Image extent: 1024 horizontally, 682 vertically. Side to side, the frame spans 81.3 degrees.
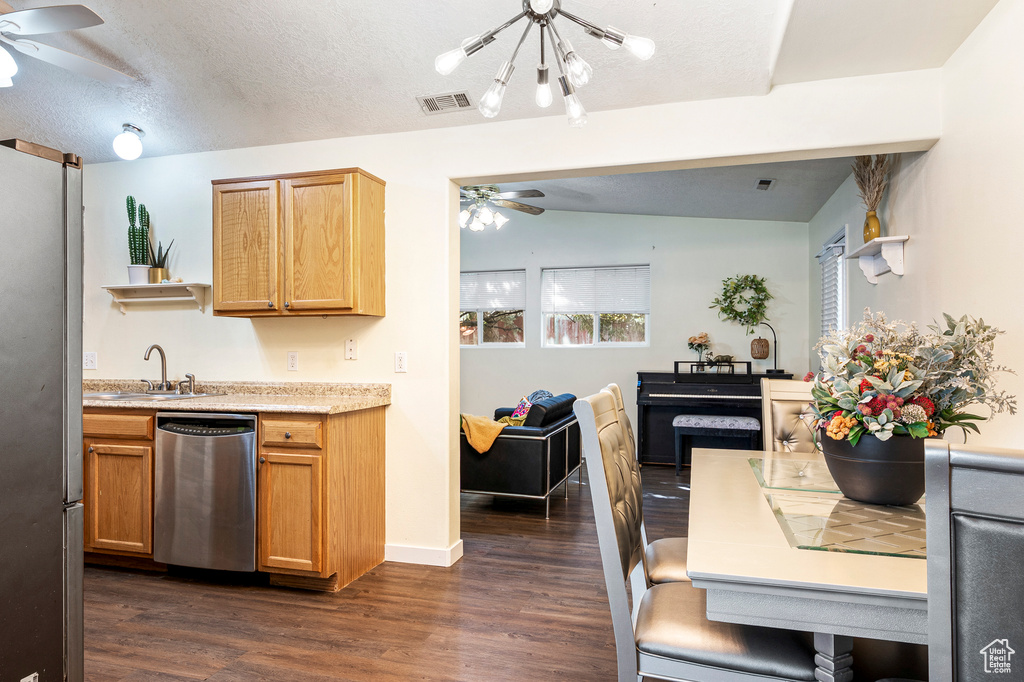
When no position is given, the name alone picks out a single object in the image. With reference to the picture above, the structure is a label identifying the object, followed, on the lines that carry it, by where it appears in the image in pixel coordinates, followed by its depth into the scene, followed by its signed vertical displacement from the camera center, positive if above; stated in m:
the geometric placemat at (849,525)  1.16 -0.40
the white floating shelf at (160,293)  3.68 +0.34
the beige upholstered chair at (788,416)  2.66 -0.32
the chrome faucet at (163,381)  3.64 -0.21
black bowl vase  1.44 -0.31
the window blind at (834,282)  4.72 +0.52
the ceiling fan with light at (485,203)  4.79 +1.21
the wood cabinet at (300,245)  3.11 +0.54
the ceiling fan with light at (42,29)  1.87 +1.06
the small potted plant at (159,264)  3.72 +0.52
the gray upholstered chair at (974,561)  0.62 -0.23
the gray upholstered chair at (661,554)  1.85 -0.70
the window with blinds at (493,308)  7.30 +0.47
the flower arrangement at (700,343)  6.28 +0.02
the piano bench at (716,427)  5.55 -0.78
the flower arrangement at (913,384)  1.40 -0.10
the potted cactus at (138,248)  3.71 +0.62
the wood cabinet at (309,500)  2.82 -0.75
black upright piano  5.85 -0.56
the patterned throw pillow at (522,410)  4.41 -0.48
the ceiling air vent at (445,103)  2.91 +1.21
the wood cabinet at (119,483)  3.08 -0.71
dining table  0.97 -0.40
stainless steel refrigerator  1.19 -0.14
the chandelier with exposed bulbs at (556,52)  1.64 +0.82
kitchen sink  3.32 -0.29
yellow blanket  4.15 -0.60
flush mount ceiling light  2.99 +1.02
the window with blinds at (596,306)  6.82 +0.46
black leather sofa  4.10 -0.81
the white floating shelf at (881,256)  2.99 +0.47
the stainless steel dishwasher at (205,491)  2.91 -0.72
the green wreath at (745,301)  6.27 +0.47
